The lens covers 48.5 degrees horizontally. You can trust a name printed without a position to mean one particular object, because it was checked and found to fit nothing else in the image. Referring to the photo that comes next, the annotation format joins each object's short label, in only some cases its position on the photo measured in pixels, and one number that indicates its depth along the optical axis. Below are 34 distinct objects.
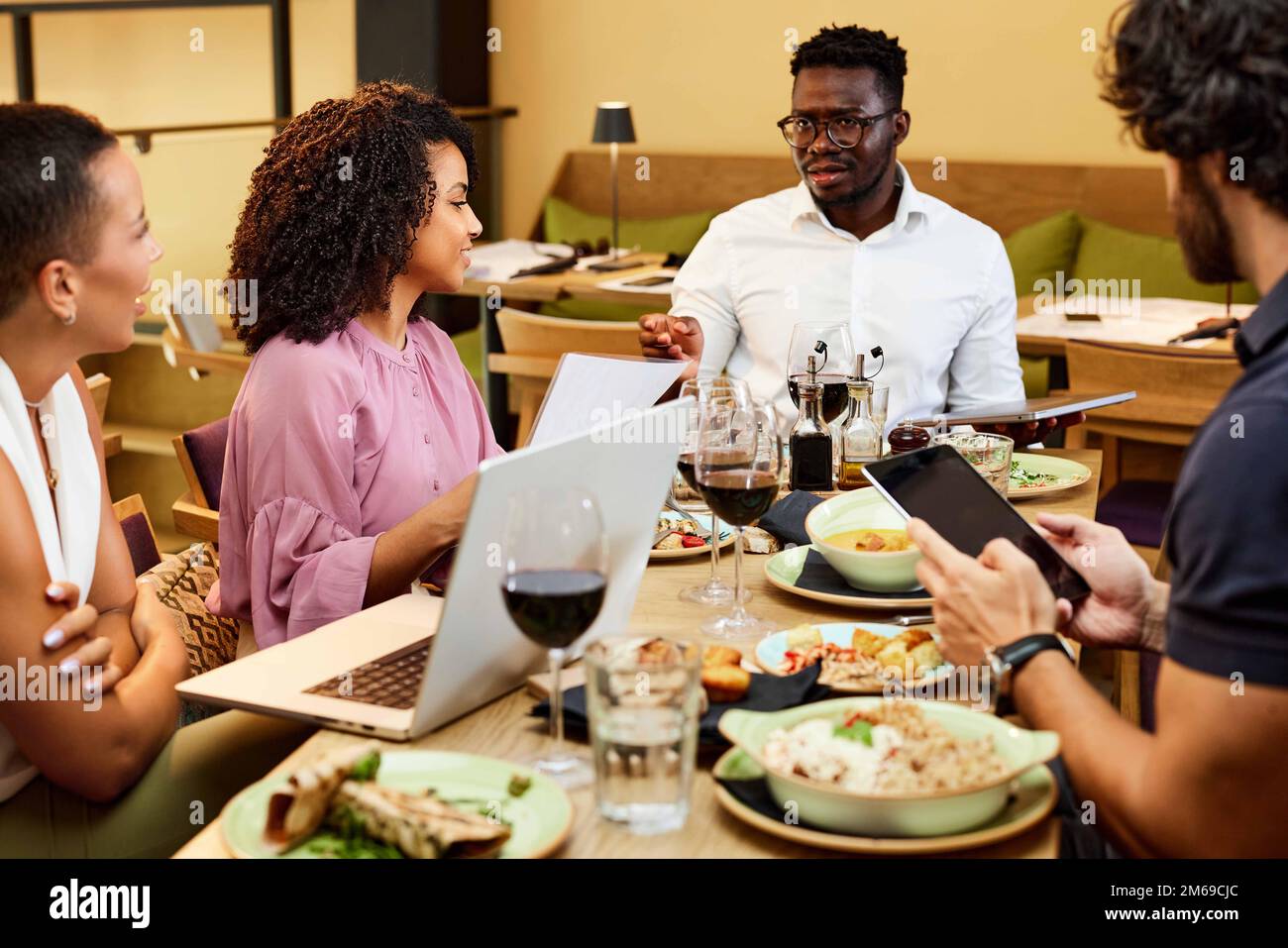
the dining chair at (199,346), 3.91
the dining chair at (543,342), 3.83
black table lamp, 5.40
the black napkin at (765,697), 1.25
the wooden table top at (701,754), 1.07
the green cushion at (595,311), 5.83
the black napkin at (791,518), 1.87
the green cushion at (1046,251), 5.23
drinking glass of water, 1.07
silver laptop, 1.19
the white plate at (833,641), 1.37
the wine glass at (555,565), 1.15
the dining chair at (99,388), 2.99
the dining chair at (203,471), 2.43
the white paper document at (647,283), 4.68
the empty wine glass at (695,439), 1.58
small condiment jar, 2.21
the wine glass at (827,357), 2.19
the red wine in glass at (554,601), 1.15
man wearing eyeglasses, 2.88
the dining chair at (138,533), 2.15
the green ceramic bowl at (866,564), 1.62
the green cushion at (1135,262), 4.96
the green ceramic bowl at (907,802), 1.04
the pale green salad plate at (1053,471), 2.14
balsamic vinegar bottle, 2.15
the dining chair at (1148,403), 3.07
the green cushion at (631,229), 5.85
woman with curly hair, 1.87
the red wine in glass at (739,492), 1.52
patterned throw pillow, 2.03
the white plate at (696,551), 1.82
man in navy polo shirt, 1.08
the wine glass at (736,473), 1.53
